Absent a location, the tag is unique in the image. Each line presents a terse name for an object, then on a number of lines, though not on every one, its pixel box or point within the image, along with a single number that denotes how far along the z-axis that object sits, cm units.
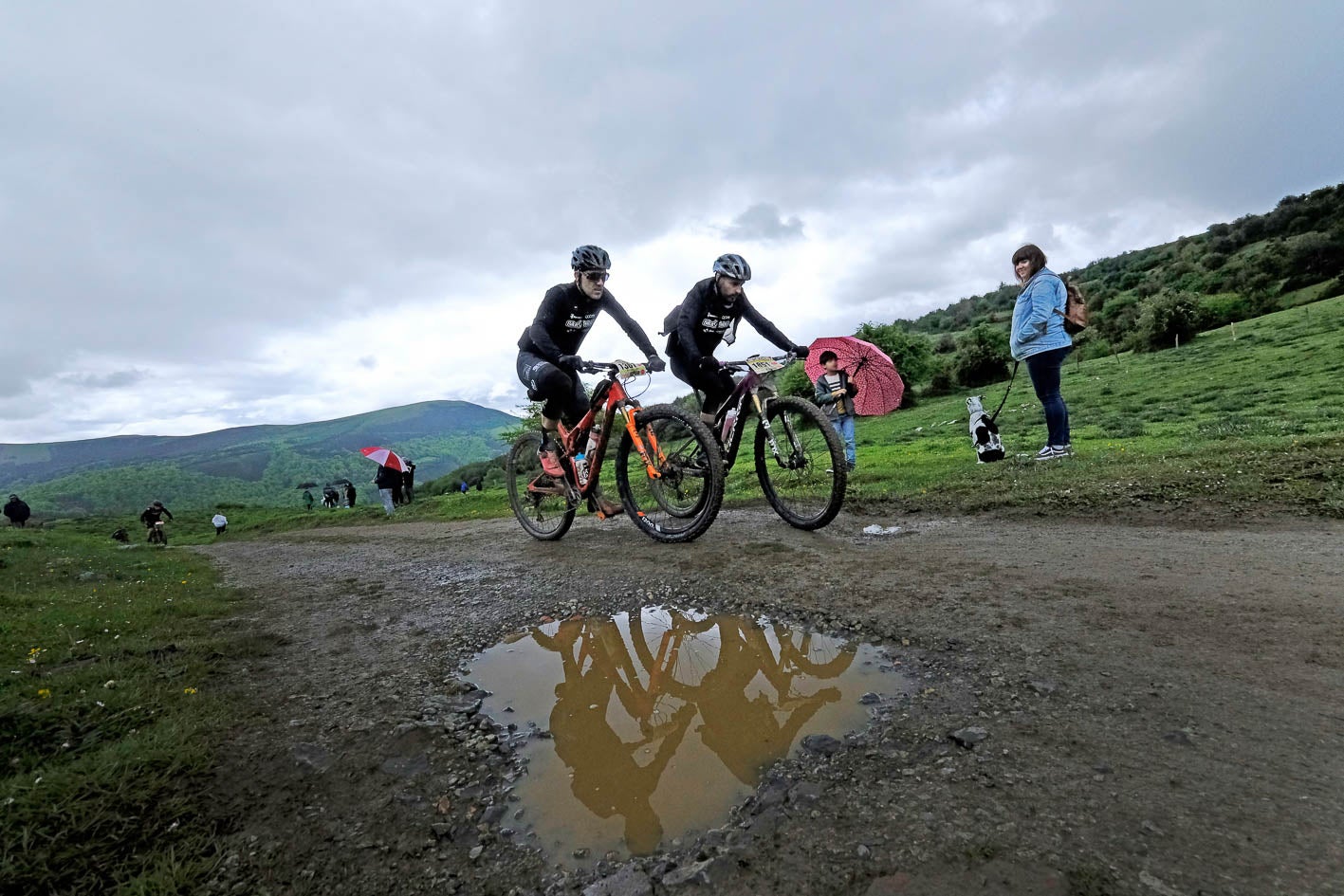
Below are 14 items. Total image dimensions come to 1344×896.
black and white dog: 739
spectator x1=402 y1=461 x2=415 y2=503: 2134
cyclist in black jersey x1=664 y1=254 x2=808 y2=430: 575
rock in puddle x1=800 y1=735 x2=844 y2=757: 183
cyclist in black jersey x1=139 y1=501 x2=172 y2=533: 2144
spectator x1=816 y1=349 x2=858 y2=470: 903
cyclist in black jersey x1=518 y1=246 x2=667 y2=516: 578
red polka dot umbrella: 882
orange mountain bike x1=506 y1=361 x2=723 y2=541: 508
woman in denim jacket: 657
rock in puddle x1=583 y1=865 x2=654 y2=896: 134
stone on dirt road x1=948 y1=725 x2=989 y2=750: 176
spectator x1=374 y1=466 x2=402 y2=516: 1688
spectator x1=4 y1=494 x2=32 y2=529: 2412
